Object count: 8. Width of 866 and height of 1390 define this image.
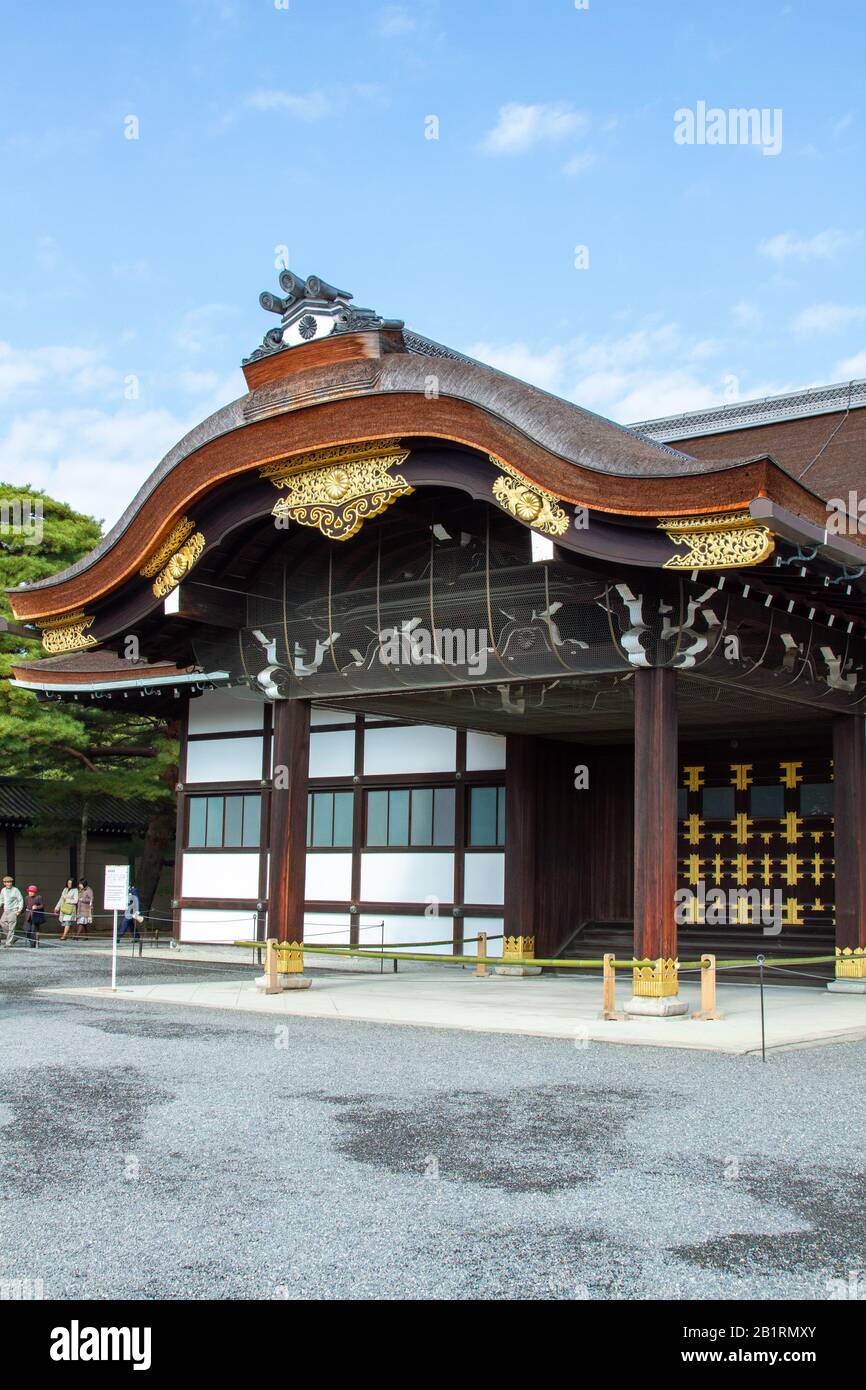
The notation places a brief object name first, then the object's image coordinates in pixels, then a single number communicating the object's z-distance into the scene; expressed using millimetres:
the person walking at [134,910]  26703
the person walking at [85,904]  30797
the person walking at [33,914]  29078
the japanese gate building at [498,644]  13422
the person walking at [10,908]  27281
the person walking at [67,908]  29969
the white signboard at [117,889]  16547
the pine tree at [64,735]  29344
